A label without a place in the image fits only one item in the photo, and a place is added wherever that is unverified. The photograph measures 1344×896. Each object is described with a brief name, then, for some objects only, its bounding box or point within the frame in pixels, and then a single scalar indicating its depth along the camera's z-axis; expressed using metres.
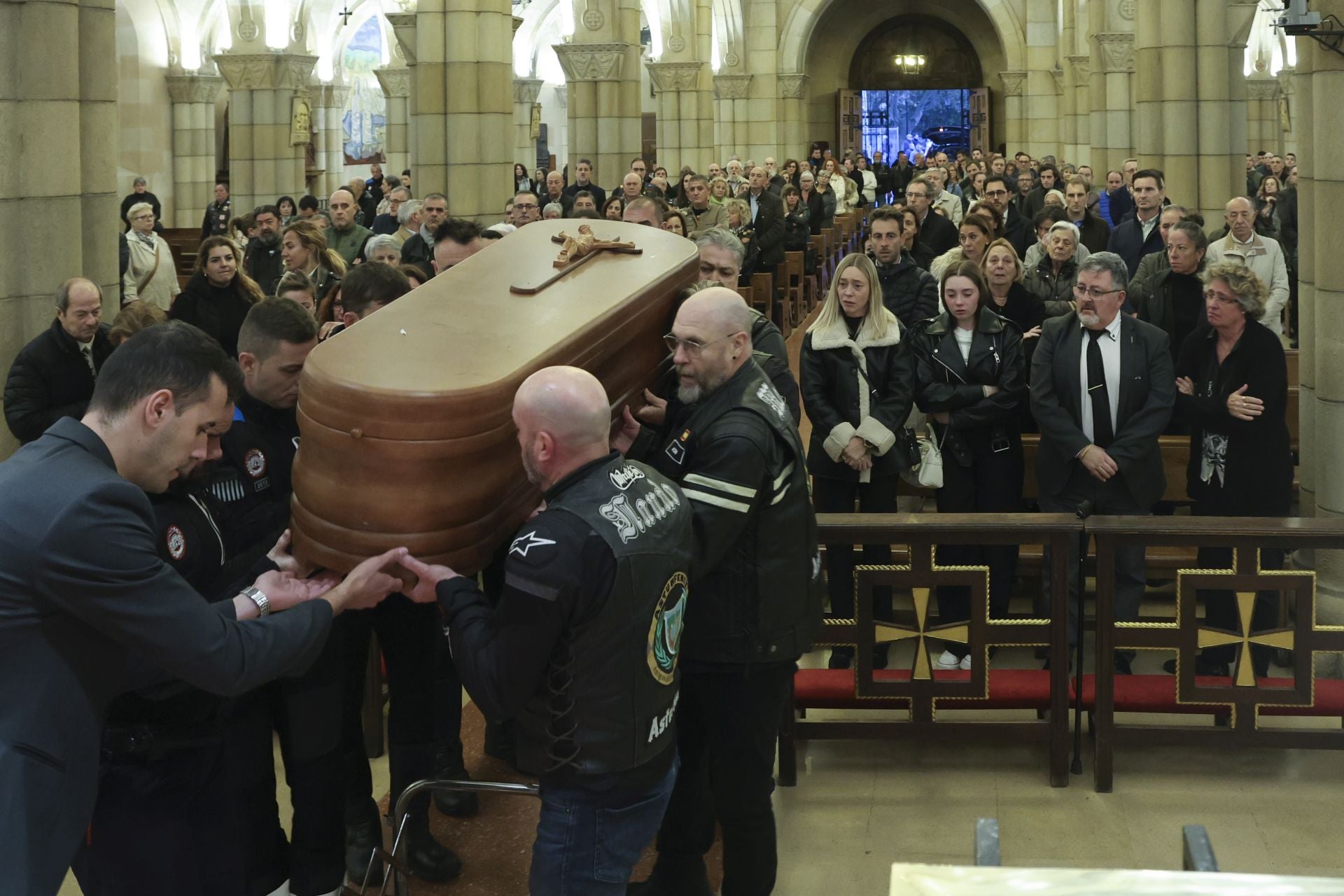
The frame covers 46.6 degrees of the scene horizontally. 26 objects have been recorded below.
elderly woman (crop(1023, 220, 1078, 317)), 8.11
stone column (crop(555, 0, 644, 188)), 18.89
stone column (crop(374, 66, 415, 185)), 29.14
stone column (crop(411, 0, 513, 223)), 12.20
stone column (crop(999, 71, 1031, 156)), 33.31
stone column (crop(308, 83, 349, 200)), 29.70
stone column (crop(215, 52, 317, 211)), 22.47
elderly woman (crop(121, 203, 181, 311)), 10.48
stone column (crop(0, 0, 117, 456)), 6.93
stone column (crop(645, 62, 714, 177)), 27.11
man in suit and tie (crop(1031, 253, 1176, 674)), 6.00
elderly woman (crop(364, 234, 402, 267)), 8.38
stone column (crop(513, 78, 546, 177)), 33.66
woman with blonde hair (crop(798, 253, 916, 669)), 6.26
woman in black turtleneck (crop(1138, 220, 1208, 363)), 7.46
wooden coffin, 3.38
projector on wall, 6.22
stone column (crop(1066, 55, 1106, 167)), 25.95
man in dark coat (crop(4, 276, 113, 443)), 6.37
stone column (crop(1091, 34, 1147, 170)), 18.64
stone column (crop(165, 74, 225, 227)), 25.55
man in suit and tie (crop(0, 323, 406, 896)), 2.88
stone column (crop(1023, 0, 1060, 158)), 31.55
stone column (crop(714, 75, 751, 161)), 33.81
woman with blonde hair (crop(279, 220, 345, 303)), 8.02
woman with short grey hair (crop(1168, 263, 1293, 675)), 6.07
